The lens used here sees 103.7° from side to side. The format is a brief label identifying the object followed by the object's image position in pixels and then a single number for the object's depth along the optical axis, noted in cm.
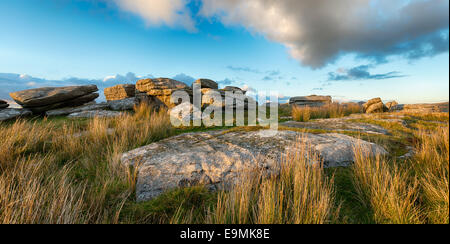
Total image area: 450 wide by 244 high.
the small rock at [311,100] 2078
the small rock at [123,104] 1205
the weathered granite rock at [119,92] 1537
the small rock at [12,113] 884
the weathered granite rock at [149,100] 1302
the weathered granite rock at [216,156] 236
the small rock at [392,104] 1953
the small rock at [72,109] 1076
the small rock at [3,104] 1036
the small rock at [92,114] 987
